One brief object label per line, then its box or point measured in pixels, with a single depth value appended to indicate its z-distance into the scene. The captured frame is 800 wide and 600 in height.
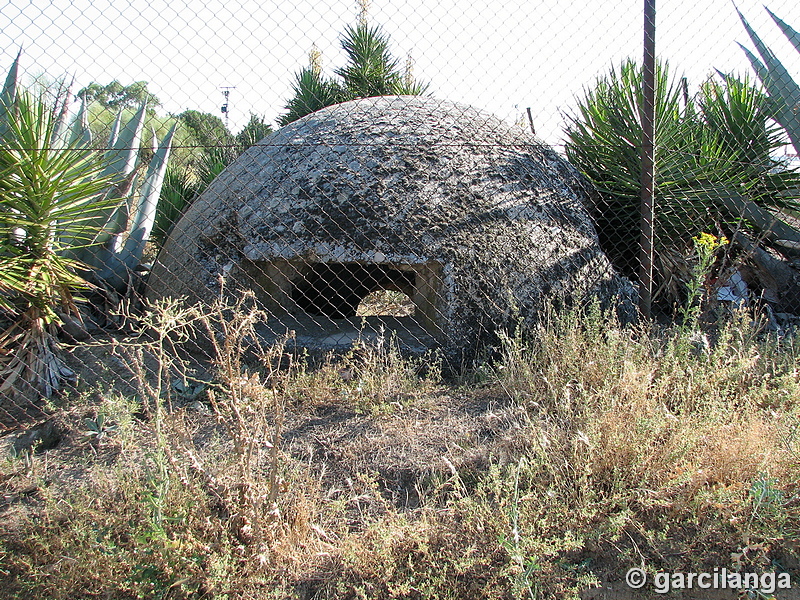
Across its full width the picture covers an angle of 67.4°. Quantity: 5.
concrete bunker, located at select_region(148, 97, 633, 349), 3.53
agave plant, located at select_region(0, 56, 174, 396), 3.28
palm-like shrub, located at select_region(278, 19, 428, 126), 8.19
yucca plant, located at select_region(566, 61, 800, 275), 4.26
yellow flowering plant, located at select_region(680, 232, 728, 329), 3.24
